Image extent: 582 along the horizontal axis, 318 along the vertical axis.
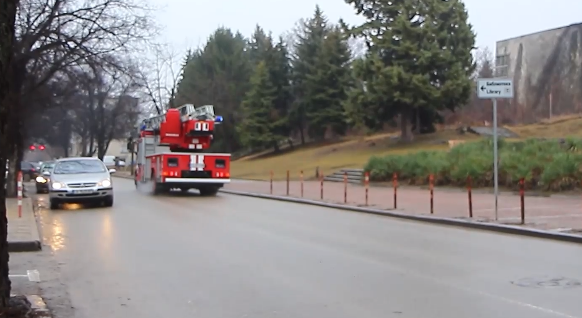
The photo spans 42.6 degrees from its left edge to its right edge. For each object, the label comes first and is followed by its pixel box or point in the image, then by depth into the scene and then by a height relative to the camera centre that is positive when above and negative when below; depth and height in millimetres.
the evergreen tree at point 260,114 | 66625 +5217
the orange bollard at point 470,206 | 17469 -810
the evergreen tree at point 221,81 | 74438 +9250
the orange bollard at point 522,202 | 15820 -662
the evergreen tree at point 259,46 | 70000 +13873
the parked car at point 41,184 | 35406 -549
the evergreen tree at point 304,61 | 65688 +9909
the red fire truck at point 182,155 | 28984 +687
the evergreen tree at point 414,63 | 47812 +7114
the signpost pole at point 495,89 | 16641 +1847
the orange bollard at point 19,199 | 18644 -662
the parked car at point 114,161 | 83031 +1288
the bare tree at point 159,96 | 74312 +7776
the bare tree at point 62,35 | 25047 +4797
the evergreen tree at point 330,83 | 62719 +7552
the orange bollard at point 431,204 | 18975 -836
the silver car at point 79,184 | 22141 -348
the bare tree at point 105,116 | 64688 +5166
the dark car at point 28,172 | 52438 +34
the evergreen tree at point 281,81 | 69250 +8538
